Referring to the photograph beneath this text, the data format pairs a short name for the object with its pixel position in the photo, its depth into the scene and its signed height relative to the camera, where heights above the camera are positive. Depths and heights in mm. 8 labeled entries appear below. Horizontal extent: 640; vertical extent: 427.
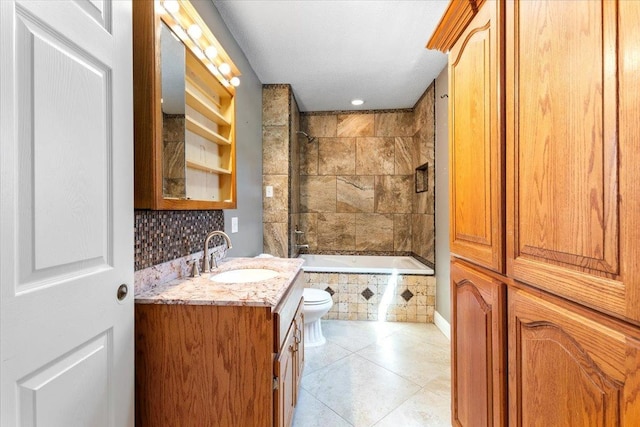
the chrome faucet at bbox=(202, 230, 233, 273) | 1500 -248
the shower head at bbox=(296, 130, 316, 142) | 3847 +1047
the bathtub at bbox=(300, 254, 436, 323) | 2963 -842
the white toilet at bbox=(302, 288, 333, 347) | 2307 -829
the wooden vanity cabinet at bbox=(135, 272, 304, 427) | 1009 -545
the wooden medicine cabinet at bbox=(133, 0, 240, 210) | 1085 +493
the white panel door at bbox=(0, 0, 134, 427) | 603 +4
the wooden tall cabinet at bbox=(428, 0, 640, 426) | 553 +11
